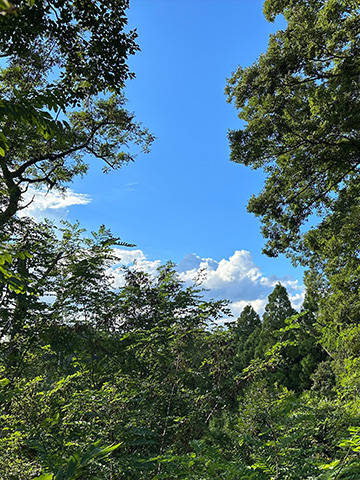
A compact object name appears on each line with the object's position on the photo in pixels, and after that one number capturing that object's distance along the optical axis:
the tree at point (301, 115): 6.13
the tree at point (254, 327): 23.78
